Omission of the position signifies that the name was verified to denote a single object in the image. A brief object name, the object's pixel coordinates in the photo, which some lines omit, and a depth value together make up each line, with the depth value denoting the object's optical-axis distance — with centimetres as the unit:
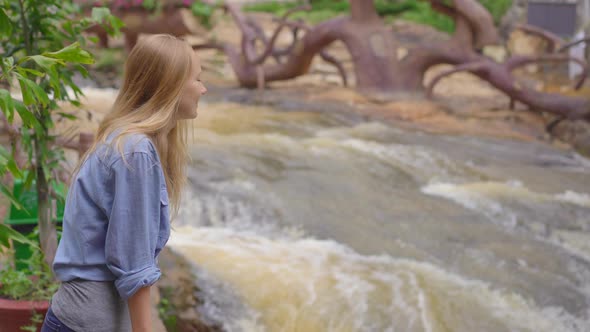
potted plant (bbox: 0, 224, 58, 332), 305
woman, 166
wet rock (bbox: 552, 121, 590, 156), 944
